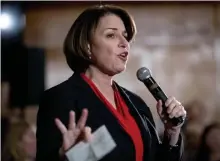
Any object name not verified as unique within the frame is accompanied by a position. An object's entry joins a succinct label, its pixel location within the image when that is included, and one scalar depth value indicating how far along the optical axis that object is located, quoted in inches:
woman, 165.4
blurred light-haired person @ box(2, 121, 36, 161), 172.9
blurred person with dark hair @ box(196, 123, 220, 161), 174.4
